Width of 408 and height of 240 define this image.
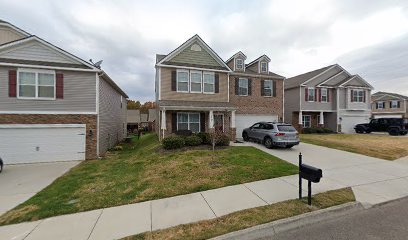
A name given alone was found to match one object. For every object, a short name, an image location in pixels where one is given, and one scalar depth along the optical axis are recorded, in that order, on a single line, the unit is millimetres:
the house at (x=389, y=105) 40062
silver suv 12398
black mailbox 4734
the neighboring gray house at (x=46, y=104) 11359
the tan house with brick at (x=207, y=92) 15516
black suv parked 22109
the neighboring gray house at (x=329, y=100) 24141
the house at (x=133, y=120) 44025
